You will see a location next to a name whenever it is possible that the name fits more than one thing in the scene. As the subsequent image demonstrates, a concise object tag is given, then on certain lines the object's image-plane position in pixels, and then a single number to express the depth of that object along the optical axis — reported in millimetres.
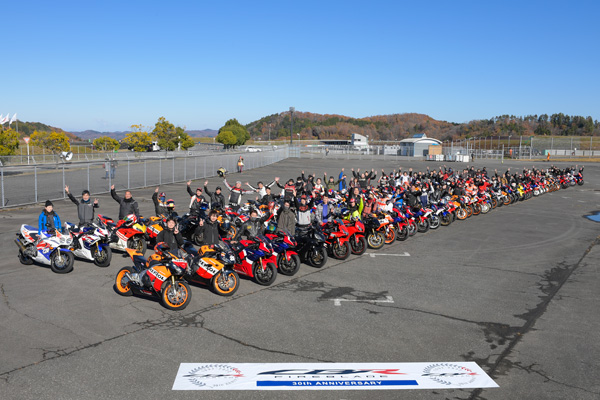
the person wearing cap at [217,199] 16237
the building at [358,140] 145775
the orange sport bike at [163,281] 9180
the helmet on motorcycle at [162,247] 9762
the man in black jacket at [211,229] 11383
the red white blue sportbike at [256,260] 10945
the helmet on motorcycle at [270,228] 13177
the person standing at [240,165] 43050
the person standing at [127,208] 14148
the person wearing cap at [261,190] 18842
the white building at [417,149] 84688
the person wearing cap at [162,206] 14562
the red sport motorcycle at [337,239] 13594
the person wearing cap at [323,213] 15352
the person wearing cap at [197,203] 15845
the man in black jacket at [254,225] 12193
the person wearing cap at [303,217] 14383
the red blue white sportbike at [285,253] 11719
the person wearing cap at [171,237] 10898
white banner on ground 6449
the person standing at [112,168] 28452
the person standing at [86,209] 13515
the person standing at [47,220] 12203
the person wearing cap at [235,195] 18016
